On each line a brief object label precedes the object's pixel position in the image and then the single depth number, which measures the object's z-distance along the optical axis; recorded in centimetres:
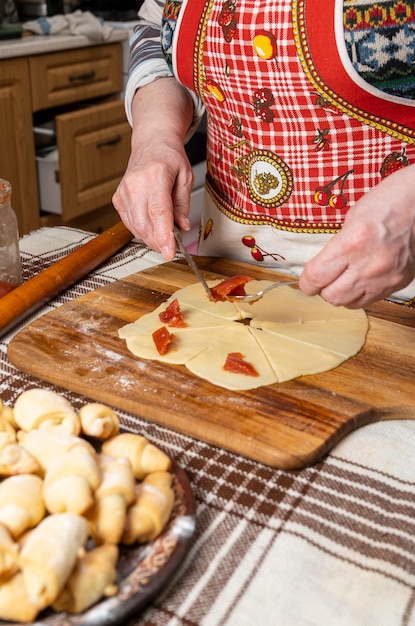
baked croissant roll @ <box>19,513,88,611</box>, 58
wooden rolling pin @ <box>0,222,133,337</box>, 125
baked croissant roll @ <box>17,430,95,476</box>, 72
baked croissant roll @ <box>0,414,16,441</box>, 76
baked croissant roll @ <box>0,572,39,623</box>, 58
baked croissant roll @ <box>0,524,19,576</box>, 59
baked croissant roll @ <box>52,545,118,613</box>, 60
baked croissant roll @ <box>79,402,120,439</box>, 80
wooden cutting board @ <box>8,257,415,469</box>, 93
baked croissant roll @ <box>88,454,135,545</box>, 65
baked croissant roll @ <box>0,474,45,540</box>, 64
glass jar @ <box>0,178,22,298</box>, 128
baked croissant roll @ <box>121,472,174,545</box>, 67
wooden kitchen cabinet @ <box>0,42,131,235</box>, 315
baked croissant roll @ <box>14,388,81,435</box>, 80
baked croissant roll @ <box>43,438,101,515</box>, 65
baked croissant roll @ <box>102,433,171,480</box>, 76
